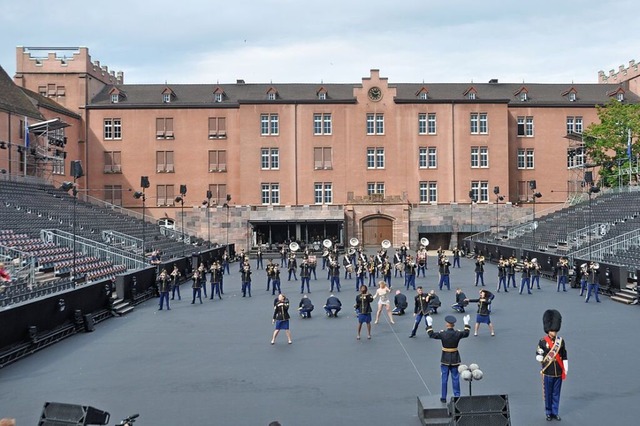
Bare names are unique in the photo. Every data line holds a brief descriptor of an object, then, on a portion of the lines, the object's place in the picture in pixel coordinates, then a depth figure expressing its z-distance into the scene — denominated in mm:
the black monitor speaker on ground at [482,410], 9109
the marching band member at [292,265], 37616
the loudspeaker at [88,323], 21453
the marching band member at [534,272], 30384
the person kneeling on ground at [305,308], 23562
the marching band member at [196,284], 27828
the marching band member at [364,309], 19156
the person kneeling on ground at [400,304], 23828
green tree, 58094
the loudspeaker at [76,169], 26291
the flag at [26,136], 48719
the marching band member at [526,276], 29953
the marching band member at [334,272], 31266
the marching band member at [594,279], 26927
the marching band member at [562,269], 31219
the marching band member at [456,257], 45056
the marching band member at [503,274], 31047
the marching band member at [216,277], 29625
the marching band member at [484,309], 19297
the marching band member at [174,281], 28688
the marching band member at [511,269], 31875
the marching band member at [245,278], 29906
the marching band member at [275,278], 30325
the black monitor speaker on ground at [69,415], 8211
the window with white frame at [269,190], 64500
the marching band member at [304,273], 31422
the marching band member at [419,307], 19516
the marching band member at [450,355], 12422
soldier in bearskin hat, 11602
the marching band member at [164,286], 25891
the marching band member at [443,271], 31595
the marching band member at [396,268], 38050
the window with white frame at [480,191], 64750
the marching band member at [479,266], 32844
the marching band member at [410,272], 31620
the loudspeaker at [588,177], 40000
